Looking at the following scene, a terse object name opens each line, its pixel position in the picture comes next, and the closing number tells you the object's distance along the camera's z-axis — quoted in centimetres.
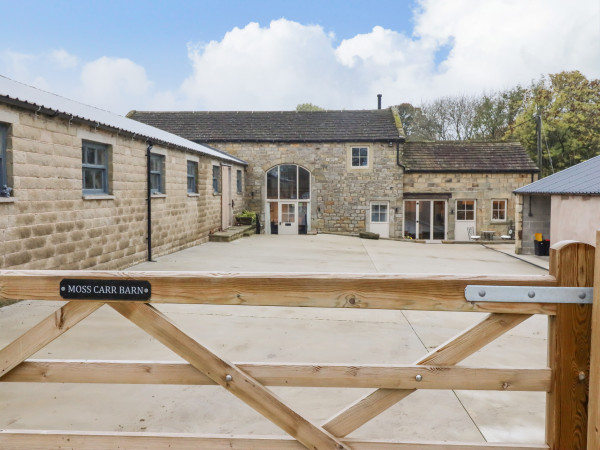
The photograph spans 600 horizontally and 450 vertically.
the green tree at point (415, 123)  4119
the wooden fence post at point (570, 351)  198
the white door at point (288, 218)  2452
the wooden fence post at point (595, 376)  190
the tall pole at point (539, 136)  2662
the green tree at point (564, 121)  3022
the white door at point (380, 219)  2411
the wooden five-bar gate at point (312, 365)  202
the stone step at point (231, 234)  1798
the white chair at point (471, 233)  2341
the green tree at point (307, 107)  4668
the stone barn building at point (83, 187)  755
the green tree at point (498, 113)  3491
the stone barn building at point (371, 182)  2395
